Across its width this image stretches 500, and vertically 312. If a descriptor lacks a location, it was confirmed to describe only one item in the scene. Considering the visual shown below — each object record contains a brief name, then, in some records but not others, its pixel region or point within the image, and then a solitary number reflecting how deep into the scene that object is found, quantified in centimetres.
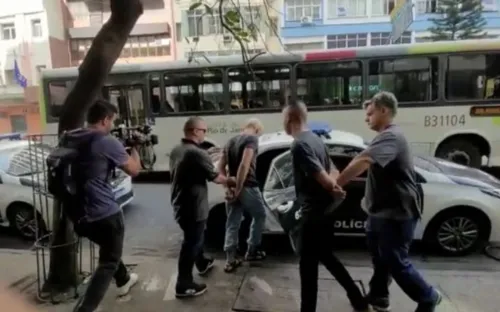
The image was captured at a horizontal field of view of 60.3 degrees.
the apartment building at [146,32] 3017
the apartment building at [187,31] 2488
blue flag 2875
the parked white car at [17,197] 631
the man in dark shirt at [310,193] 315
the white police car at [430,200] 485
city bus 884
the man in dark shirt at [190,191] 376
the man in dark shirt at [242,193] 438
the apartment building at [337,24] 2681
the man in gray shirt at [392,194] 310
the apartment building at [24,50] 2930
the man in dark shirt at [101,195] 326
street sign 1480
